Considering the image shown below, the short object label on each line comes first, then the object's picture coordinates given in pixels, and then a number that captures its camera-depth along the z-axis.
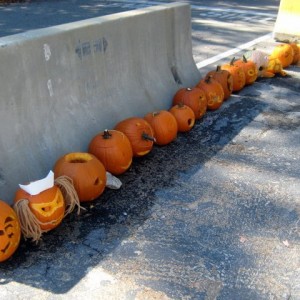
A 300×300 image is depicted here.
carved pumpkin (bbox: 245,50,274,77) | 6.95
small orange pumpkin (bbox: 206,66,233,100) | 5.88
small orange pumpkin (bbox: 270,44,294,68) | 7.51
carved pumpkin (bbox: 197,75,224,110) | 5.56
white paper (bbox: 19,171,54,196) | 3.14
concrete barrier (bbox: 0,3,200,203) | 3.54
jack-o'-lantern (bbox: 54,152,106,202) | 3.50
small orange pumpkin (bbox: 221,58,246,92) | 6.24
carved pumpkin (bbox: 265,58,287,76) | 7.21
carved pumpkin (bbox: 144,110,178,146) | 4.60
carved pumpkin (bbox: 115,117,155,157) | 4.29
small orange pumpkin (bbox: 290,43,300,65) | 7.84
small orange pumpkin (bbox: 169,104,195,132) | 4.92
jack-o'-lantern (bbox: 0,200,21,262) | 2.89
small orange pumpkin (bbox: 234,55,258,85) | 6.53
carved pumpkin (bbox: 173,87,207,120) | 5.25
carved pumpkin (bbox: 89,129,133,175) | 3.96
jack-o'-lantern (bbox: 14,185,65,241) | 3.10
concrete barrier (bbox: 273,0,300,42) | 9.35
